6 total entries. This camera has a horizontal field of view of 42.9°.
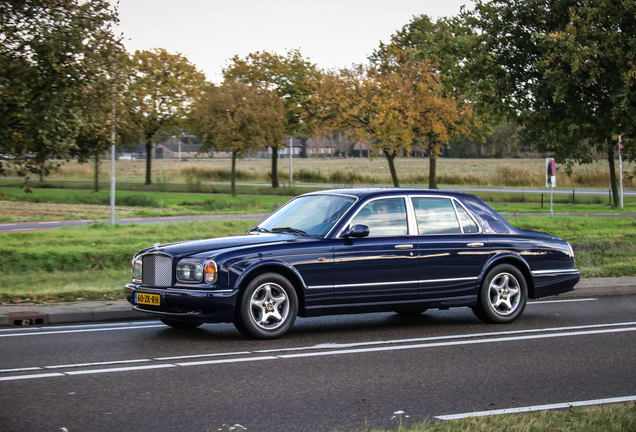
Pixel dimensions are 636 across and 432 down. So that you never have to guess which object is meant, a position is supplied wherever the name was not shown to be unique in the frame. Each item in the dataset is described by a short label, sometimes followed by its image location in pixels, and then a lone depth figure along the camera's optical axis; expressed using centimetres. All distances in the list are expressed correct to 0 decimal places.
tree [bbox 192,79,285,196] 4400
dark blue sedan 848
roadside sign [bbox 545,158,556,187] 3341
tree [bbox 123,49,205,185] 5200
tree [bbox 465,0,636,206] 1798
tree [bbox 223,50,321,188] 5100
